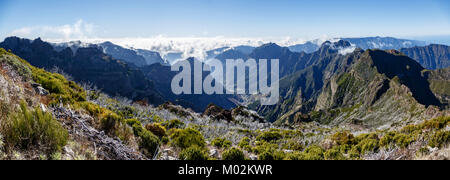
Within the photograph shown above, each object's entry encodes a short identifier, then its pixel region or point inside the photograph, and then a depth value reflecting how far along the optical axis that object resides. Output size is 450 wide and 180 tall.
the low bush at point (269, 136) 24.84
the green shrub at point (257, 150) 13.03
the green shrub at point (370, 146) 11.74
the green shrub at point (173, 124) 27.07
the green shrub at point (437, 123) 12.50
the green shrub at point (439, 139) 8.95
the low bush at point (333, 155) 10.62
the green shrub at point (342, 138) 15.16
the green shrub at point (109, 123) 8.93
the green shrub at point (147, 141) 9.33
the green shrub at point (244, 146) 14.42
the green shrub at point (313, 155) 9.48
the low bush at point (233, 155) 9.29
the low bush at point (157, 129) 14.15
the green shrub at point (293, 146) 17.20
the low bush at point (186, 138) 11.36
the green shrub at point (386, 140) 11.65
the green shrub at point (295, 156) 9.70
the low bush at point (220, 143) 14.70
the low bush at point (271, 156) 10.10
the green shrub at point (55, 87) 13.47
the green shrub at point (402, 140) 10.41
